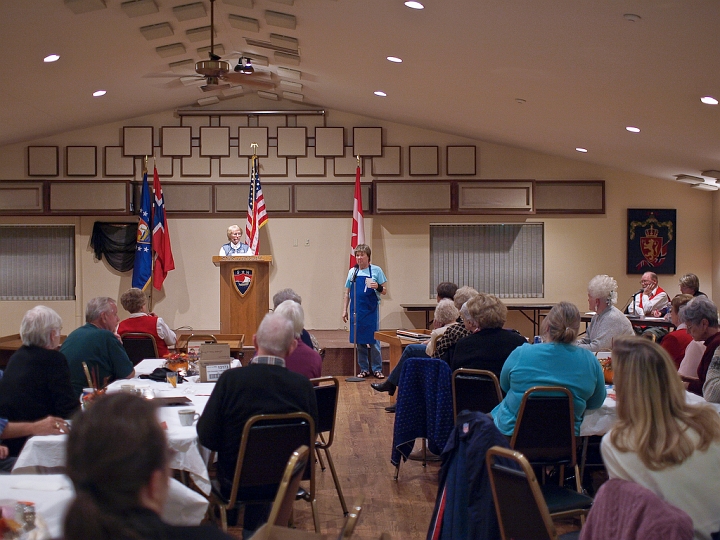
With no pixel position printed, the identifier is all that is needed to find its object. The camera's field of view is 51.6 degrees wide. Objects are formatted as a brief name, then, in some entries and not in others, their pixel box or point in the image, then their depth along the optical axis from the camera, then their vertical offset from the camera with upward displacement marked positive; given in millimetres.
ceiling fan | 6504 +1627
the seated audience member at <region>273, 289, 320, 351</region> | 5738 -312
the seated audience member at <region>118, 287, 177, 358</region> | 5930 -518
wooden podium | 8742 -399
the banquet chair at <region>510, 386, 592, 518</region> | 3643 -858
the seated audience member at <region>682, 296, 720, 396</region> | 4105 -395
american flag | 10273 +650
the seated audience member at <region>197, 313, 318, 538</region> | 3164 -620
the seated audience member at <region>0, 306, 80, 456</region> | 3461 -574
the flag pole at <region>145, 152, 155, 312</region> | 10523 -46
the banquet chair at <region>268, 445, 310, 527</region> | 2385 -808
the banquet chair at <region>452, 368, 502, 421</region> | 4375 -808
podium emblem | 8758 -258
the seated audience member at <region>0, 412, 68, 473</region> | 3252 -751
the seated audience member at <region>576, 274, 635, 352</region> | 5434 -468
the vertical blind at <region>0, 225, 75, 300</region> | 11031 -51
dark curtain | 10961 +192
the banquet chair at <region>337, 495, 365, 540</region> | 1831 -664
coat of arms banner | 11234 +212
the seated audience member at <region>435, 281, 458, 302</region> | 7270 -327
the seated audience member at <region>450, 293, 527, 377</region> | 4484 -515
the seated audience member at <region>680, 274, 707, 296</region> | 8102 -340
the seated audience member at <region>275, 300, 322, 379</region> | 4223 -566
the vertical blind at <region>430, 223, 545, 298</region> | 11188 -30
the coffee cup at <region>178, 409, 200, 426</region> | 3420 -735
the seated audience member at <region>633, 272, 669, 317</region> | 9453 -583
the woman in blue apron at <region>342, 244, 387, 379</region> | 9133 -631
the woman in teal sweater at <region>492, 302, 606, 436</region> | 3719 -573
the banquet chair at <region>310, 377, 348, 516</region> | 3955 -803
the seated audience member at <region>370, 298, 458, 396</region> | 5473 -664
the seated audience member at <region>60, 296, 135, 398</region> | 4277 -569
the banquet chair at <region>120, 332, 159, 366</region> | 5891 -695
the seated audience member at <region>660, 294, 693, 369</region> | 4836 -579
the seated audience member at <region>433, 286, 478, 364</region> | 4992 -567
